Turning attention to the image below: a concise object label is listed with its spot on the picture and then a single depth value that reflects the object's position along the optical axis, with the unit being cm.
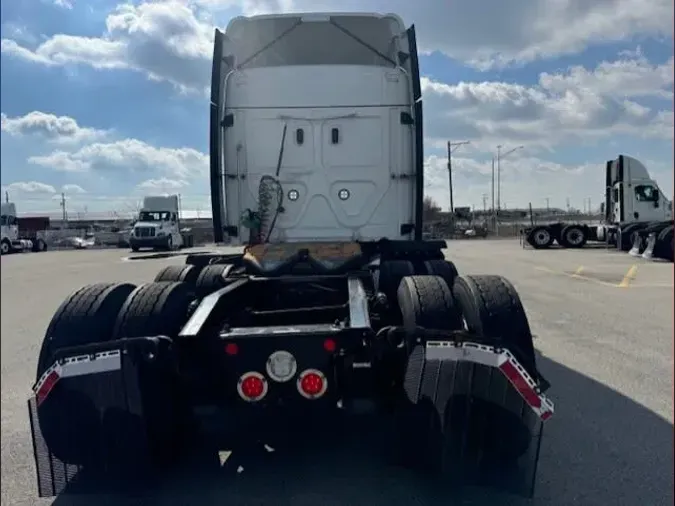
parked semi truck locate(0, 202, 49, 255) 3531
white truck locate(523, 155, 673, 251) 2544
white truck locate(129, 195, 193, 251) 3653
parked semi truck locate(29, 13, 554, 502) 319
